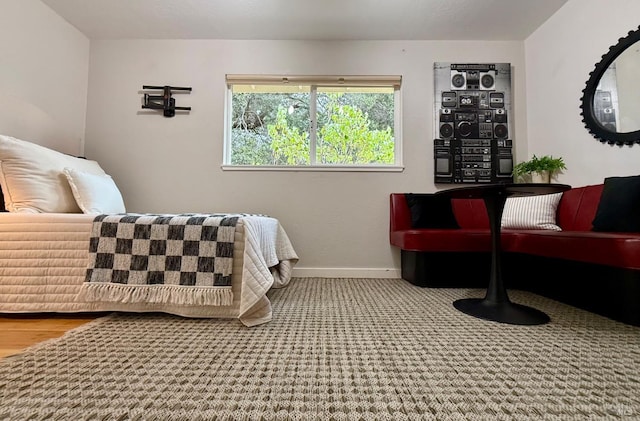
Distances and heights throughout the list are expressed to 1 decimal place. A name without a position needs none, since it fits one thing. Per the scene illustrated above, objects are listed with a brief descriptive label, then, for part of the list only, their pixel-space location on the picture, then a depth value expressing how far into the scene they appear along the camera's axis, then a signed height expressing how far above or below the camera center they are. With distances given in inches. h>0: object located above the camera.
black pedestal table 54.6 -11.3
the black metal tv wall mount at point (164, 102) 107.9 +46.2
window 112.8 +40.7
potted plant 94.3 +19.2
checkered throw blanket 53.4 -7.8
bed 53.8 -9.9
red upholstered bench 53.4 -8.2
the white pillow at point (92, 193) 70.4 +7.2
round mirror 75.0 +37.3
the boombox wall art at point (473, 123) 107.2 +38.7
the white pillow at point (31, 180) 63.4 +9.2
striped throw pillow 85.8 +3.3
